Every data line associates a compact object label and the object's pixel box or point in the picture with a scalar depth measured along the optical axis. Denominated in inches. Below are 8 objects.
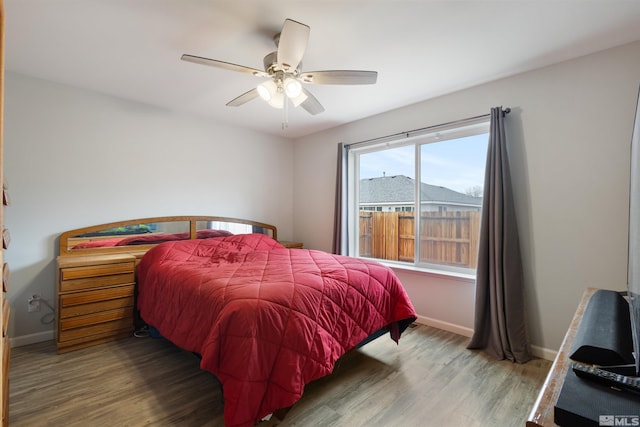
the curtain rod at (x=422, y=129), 105.8
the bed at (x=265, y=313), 59.1
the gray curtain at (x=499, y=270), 94.7
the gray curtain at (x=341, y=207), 149.6
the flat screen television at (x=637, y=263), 30.7
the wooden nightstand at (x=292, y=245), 164.1
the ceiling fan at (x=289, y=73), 66.2
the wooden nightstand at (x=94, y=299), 96.0
